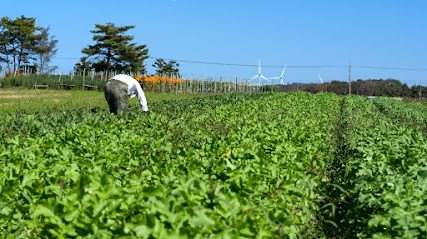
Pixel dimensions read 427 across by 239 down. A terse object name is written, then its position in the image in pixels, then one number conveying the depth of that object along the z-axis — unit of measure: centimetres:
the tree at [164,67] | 9400
